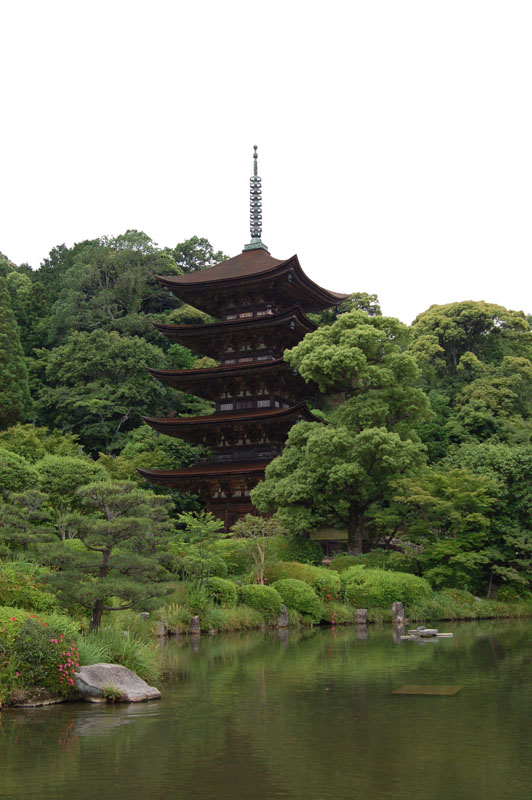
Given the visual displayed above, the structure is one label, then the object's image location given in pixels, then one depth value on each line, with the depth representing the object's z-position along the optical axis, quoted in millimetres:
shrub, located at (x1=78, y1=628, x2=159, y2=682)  13242
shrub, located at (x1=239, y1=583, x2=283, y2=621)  25234
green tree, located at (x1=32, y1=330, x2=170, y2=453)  52281
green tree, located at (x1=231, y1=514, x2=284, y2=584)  29922
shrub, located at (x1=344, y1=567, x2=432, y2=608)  27406
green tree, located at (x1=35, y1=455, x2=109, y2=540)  30266
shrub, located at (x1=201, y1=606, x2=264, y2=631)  23297
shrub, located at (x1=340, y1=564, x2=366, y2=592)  27953
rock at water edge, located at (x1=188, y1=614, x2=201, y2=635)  22719
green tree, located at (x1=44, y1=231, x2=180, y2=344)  60562
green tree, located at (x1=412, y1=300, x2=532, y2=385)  52938
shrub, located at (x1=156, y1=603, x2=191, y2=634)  22422
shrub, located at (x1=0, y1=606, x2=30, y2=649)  11828
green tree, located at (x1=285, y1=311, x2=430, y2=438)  34312
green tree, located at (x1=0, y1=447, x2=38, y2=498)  27547
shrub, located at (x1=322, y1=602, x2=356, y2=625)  26500
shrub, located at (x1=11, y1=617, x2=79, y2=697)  11742
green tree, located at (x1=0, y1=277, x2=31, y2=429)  47562
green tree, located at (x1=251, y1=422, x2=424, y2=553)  32438
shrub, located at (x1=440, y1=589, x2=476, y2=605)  29453
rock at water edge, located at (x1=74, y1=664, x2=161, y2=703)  12109
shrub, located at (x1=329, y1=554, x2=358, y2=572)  31172
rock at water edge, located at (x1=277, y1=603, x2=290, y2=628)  25234
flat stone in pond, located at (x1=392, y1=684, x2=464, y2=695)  12523
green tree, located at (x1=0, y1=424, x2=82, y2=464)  40531
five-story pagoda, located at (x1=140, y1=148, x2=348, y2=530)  39938
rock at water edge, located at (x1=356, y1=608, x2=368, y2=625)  26578
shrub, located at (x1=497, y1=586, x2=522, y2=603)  30938
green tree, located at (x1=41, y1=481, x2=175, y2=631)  13930
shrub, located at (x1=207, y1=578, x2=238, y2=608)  24750
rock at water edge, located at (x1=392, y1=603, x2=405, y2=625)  26578
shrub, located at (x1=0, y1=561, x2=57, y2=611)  14219
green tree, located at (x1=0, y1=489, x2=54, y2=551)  18656
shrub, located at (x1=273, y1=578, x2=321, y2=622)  25938
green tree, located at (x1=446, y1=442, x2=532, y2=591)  30516
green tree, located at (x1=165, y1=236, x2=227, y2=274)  72438
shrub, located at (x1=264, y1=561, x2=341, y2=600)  27484
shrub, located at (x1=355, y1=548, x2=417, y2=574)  31281
